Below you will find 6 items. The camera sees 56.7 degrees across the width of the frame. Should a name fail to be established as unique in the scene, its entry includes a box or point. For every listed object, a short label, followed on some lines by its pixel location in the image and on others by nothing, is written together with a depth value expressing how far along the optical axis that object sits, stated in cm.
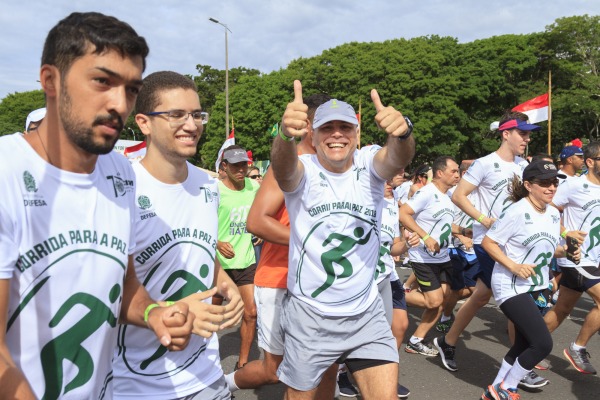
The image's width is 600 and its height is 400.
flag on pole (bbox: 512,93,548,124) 1349
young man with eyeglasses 253
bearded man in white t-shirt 160
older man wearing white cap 313
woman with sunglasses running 441
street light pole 2886
